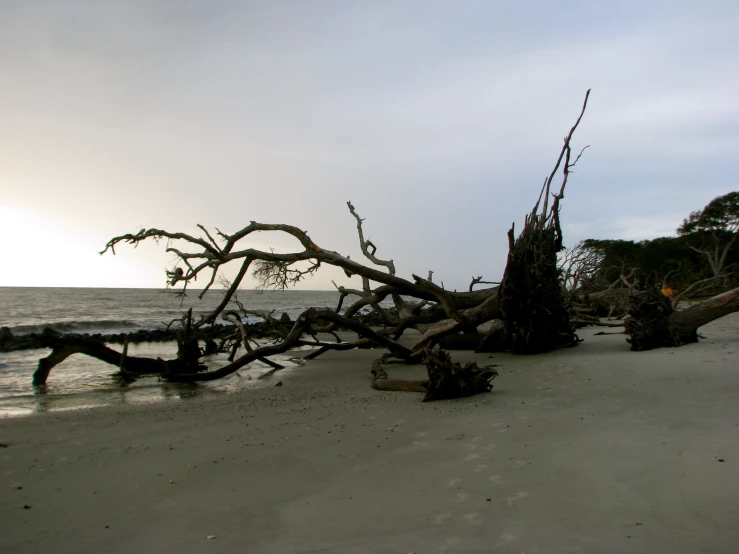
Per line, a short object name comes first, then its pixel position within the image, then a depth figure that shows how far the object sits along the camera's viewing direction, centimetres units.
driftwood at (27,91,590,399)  968
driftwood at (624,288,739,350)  955
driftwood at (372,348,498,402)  655
